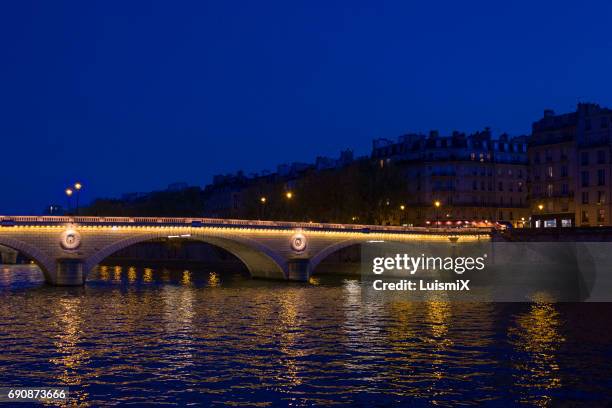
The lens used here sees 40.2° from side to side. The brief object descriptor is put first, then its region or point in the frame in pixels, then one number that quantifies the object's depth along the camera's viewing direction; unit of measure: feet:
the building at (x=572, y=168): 313.73
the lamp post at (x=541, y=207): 346.13
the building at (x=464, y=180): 387.14
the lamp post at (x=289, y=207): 381.23
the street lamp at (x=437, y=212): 346.50
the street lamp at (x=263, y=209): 392.72
